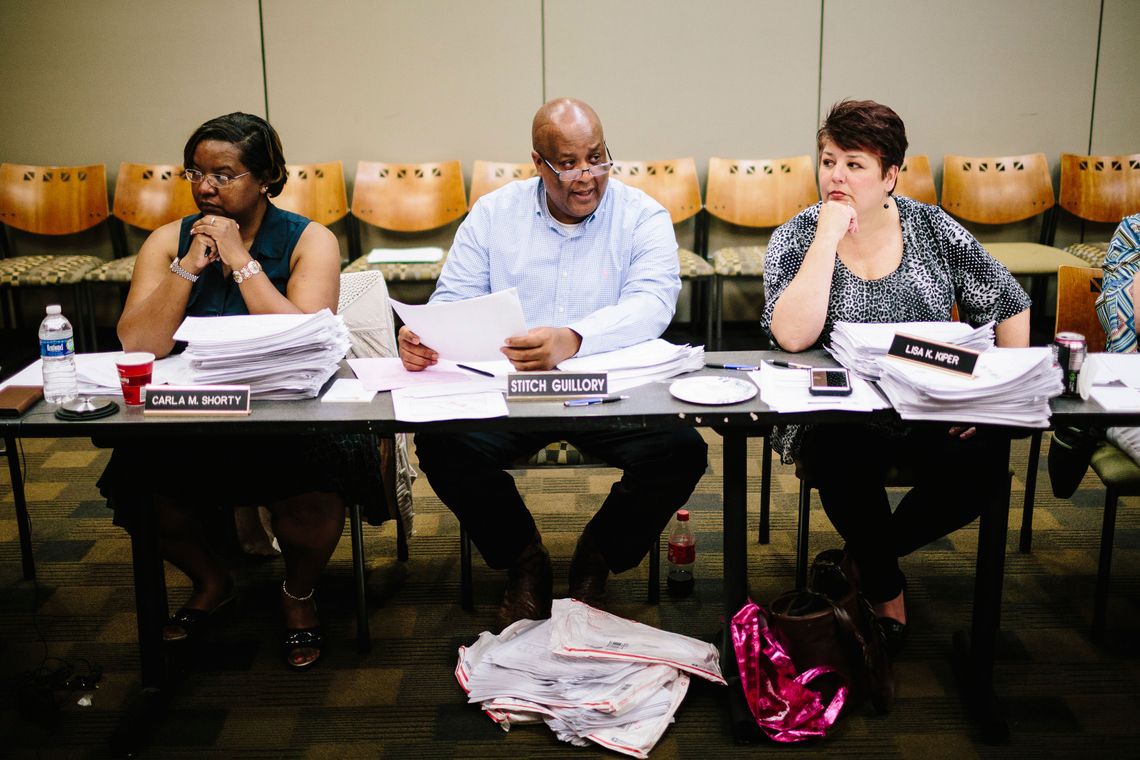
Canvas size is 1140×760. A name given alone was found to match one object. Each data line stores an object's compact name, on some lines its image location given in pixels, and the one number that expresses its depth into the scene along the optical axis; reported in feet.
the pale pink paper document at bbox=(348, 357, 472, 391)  6.42
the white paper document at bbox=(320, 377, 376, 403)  6.10
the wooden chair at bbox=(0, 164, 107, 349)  15.88
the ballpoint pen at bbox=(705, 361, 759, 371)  6.70
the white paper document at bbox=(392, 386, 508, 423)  5.71
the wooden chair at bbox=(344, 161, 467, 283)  15.93
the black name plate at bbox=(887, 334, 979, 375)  5.81
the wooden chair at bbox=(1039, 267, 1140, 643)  7.04
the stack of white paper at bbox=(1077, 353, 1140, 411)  5.85
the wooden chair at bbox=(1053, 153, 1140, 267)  15.84
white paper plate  5.93
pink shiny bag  6.28
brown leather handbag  6.45
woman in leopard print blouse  6.98
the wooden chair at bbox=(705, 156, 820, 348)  15.88
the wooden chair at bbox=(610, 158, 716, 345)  15.83
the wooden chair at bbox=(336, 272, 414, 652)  8.20
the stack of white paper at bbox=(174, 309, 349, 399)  6.08
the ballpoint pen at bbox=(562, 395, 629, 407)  5.90
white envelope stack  6.33
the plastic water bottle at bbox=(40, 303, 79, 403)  6.00
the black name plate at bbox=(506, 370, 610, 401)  6.05
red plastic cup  5.92
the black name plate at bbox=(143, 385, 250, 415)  5.84
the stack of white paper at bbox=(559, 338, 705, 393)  6.43
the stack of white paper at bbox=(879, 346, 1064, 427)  5.61
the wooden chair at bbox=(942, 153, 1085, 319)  16.08
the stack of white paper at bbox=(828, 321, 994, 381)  6.36
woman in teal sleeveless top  7.12
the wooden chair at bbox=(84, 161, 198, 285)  15.78
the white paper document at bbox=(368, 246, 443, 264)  14.76
